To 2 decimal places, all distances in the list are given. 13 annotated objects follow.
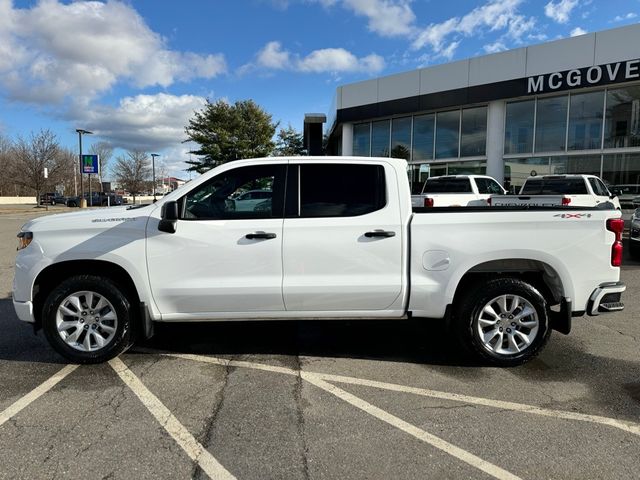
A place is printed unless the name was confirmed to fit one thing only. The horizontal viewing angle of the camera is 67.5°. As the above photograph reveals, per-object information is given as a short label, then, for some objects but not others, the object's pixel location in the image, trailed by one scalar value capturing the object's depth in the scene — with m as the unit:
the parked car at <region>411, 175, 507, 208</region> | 12.50
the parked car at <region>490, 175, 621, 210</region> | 11.38
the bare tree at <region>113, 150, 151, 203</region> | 70.65
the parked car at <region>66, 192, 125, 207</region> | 52.84
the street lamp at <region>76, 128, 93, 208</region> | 36.83
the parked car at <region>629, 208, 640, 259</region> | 10.44
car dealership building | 16.53
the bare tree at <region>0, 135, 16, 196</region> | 63.58
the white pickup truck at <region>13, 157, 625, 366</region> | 4.29
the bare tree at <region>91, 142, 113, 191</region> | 72.88
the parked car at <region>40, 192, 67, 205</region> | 58.59
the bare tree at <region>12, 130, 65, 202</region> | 47.66
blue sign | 40.50
